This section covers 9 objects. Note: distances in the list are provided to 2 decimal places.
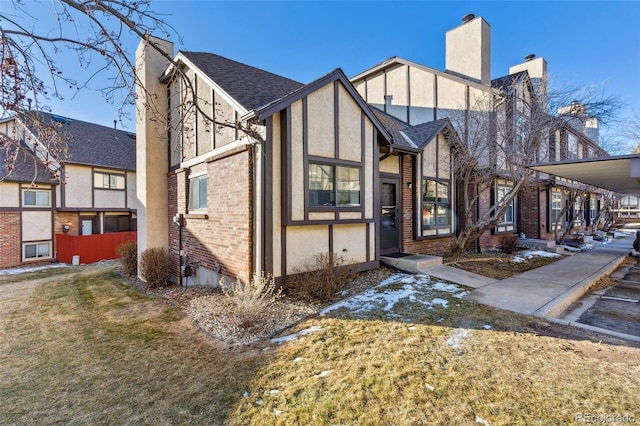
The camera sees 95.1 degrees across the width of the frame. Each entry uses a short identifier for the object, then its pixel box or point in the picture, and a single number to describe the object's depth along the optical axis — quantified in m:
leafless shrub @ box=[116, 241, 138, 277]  11.70
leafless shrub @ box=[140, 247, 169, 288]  9.74
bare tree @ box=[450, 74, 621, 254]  9.60
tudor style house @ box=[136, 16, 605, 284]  6.45
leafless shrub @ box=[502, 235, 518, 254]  12.27
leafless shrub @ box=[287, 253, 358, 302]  6.25
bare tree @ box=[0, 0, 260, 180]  3.50
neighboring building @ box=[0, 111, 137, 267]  14.95
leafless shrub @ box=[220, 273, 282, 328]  5.04
